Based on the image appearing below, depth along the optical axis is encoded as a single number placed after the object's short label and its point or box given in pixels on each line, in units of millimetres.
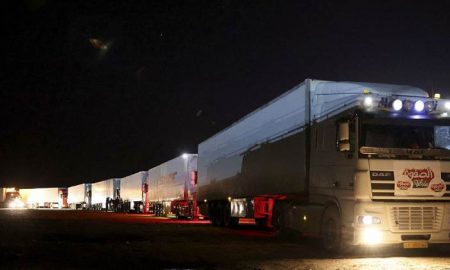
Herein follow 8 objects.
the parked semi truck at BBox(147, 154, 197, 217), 36281
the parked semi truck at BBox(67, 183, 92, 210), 80225
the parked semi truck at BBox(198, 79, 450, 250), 13484
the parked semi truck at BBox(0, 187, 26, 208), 81375
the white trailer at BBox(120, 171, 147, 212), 53572
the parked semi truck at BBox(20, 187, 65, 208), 95188
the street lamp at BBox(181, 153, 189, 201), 36812
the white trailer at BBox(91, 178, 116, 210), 67562
